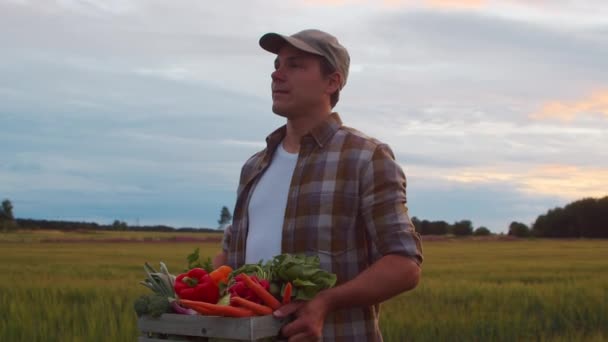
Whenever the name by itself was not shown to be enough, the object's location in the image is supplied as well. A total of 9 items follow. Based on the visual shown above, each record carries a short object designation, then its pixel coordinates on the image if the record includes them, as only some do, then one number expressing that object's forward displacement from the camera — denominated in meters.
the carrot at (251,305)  2.40
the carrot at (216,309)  2.39
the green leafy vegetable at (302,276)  2.53
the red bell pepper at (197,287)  2.57
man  2.72
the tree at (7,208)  48.81
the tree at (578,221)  50.75
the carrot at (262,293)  2.45
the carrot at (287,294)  2.48
